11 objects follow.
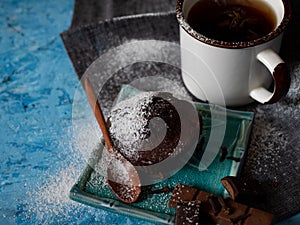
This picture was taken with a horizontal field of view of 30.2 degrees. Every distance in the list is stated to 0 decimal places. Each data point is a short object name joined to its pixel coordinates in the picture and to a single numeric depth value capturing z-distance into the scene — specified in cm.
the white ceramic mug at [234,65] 40
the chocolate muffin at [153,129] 39
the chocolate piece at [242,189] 37
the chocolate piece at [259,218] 36
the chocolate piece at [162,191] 40
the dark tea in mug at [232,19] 43
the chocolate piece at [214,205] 37
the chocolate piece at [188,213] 36
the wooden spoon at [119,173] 39
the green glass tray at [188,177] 39
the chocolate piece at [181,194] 38
